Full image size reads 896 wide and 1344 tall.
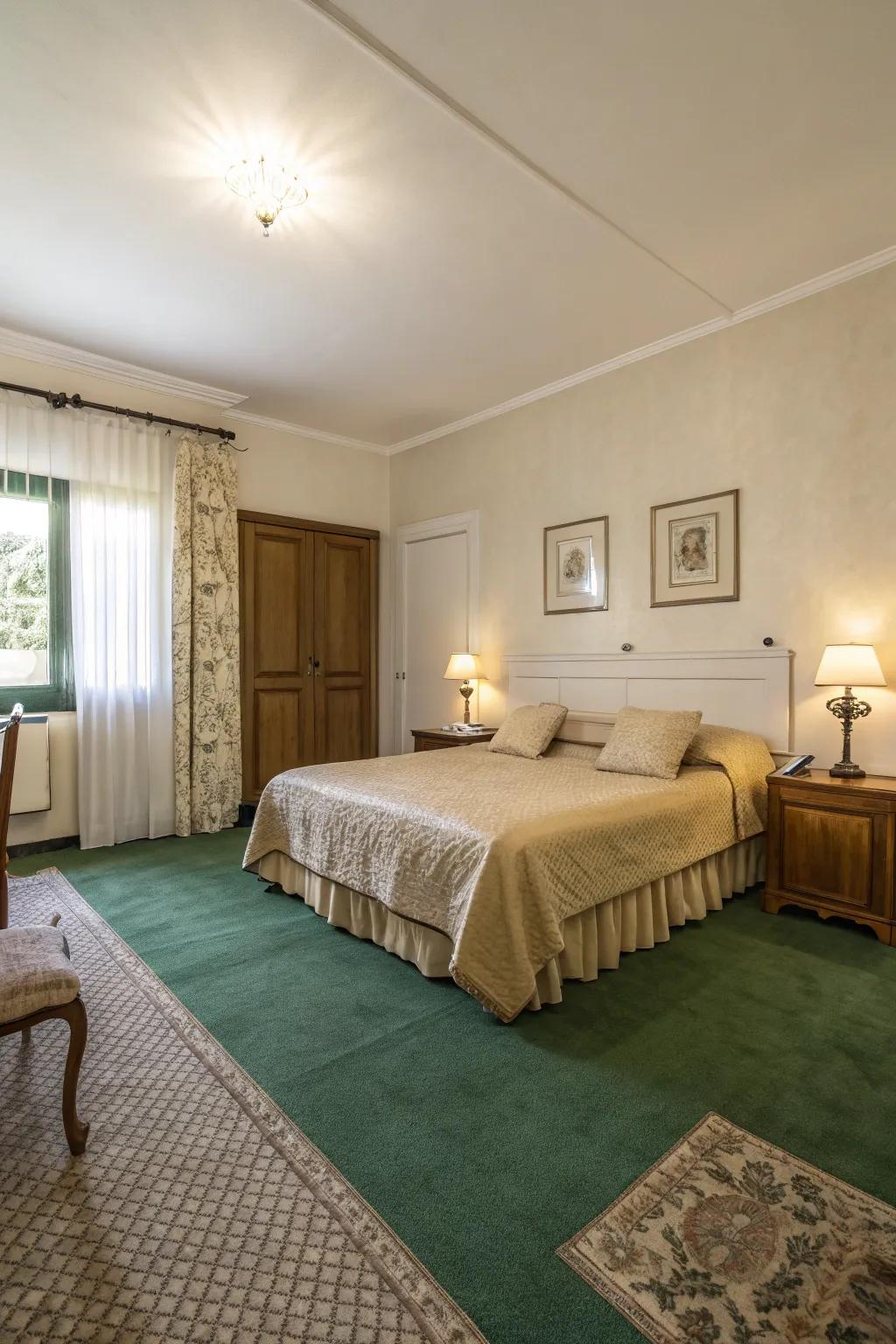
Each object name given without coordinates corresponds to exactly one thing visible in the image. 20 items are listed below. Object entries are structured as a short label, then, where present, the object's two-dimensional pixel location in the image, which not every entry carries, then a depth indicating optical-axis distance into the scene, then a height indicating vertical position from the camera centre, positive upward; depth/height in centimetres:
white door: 532 +26
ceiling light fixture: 255 +182
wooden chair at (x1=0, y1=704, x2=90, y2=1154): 147 -77
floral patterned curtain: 449 +6
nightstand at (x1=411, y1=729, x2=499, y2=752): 461 -64
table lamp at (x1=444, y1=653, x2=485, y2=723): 491 -15
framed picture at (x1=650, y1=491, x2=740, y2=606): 371 +56
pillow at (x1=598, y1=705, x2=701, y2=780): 325 -47
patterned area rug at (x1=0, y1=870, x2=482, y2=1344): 119 -120
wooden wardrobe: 504 +4
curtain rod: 393 +150
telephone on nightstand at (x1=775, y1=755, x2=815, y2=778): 315 -57
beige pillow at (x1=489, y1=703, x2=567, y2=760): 397 -50
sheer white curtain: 409 +30
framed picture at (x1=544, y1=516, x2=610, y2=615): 434 +55
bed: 217 -79
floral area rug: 118 -118
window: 393 +32
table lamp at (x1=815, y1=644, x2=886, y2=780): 293 -11
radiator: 393 -71
